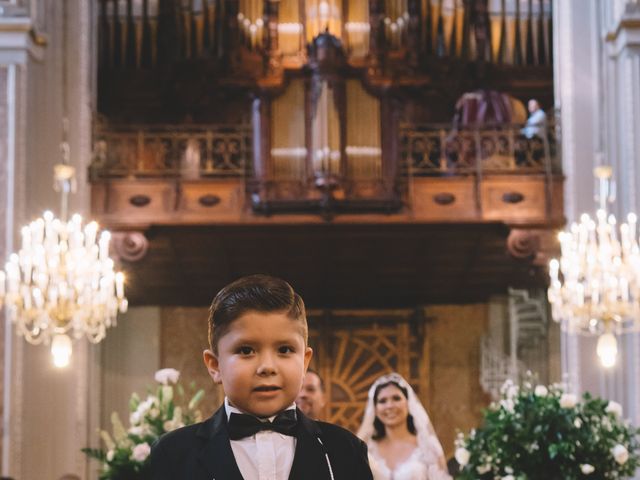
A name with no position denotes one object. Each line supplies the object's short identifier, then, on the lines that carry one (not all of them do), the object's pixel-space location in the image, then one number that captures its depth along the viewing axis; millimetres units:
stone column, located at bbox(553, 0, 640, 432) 13141
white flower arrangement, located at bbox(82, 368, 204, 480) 7367
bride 7059
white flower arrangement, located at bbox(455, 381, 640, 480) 6398
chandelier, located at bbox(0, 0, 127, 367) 11344
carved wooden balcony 13656
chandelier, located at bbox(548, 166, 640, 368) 11828
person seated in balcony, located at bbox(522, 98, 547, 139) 13984
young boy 2295
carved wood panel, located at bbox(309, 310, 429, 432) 17016
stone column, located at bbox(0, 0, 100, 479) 12031
